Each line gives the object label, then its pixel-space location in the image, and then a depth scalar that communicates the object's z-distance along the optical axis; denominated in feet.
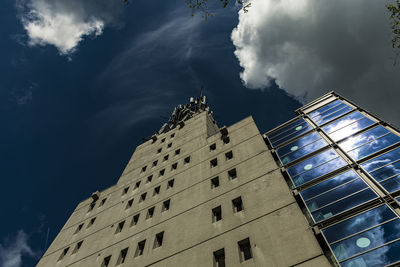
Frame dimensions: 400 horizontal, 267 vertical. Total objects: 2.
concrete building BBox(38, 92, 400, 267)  42.68
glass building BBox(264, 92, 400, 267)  38.74
